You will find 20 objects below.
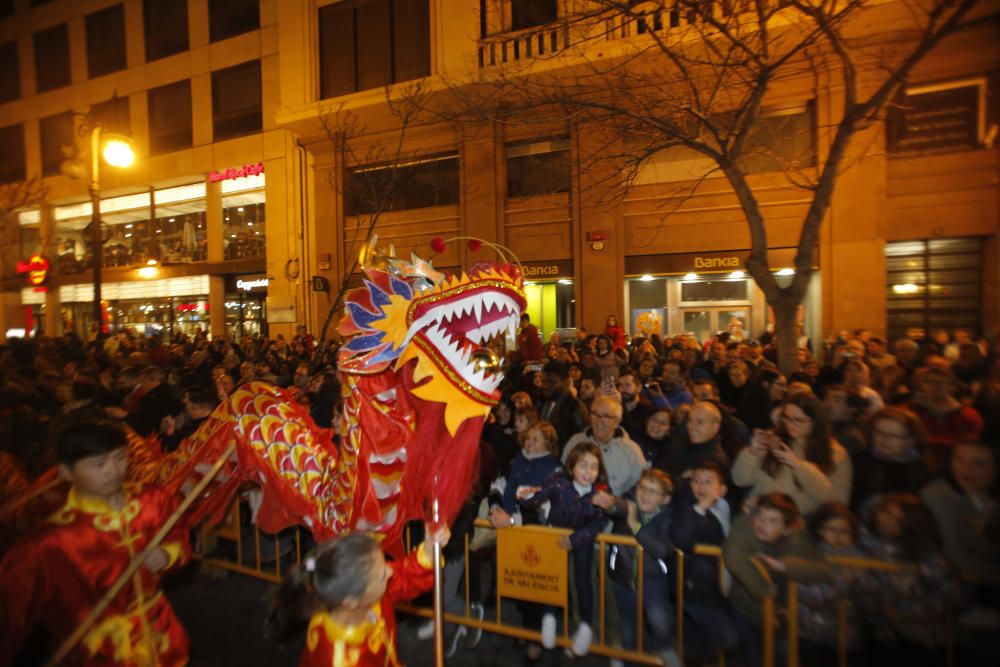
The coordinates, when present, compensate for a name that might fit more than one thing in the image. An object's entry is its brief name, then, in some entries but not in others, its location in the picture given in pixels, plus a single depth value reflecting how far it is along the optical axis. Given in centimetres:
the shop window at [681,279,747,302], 1197
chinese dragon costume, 268
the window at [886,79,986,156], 1002
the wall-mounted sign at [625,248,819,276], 1111
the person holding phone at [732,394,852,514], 332
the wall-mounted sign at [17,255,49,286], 1211
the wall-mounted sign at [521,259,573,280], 1275
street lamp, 902
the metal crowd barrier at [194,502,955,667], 274
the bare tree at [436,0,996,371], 512
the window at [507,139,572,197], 1279
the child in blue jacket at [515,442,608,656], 341
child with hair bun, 189
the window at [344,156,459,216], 1391
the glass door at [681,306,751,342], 1193
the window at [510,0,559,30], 1223
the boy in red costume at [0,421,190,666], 208
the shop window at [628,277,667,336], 1247
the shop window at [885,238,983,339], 1023
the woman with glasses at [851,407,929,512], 329
